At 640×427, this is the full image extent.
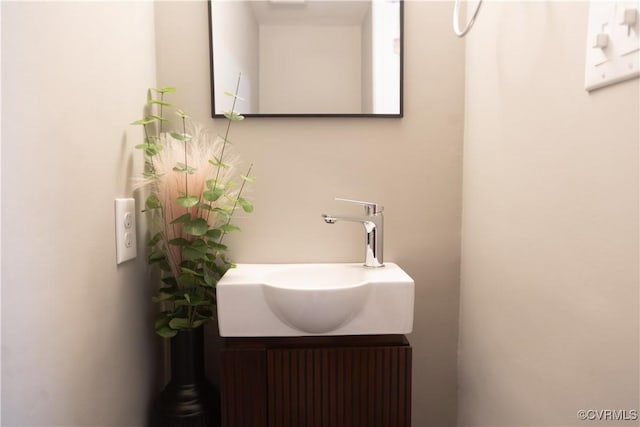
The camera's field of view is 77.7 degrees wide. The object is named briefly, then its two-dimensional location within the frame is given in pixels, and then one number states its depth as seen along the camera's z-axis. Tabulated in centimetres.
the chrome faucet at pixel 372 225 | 124
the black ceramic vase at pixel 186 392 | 113
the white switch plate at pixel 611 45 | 62
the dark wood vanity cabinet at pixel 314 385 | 104
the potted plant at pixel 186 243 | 109
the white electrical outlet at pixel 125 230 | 101
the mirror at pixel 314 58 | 131
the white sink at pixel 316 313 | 100
